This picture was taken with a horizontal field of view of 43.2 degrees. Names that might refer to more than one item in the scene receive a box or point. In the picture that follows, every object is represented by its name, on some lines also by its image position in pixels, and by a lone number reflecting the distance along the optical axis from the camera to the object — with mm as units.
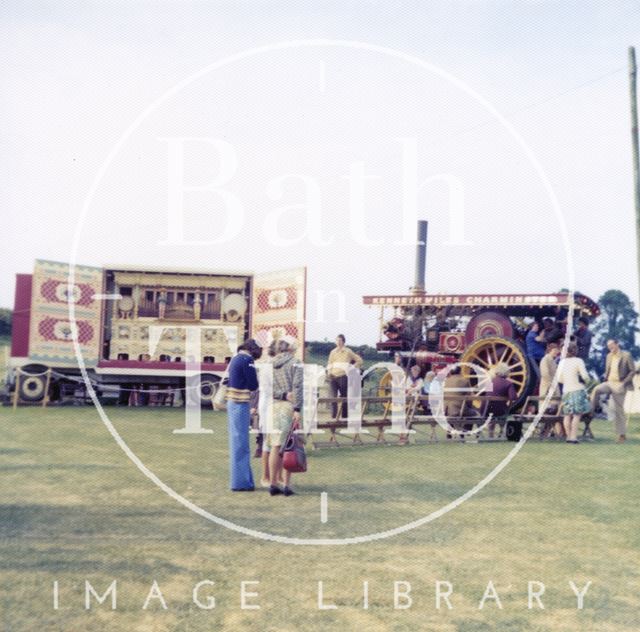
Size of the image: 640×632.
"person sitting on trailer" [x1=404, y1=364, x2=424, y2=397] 14091
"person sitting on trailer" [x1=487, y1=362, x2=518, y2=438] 12727
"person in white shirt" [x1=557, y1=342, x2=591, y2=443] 12039
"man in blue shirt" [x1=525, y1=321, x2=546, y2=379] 15252
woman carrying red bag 7359
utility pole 14750
